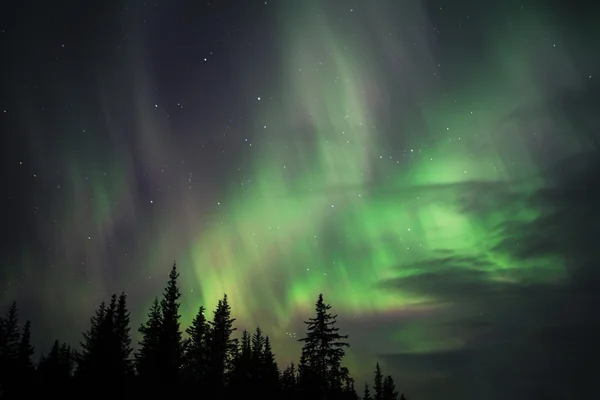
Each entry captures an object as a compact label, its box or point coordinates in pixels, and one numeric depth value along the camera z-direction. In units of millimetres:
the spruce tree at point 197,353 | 41844
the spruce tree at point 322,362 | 39719
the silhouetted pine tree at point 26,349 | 44525
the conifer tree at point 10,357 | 24219
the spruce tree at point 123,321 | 31953
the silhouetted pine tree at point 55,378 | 23420
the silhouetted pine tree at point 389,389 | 72125
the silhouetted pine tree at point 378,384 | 74119
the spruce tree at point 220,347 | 42250
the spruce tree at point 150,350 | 32375
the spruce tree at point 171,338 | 34969
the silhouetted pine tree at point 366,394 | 74838
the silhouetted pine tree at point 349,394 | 55694
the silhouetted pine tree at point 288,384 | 43847
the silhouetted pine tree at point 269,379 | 42062
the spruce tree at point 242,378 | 40094
